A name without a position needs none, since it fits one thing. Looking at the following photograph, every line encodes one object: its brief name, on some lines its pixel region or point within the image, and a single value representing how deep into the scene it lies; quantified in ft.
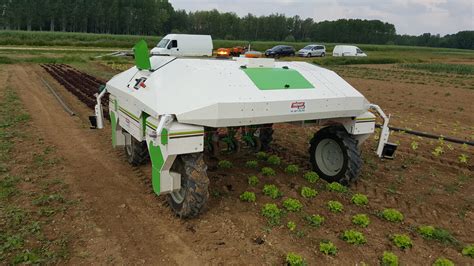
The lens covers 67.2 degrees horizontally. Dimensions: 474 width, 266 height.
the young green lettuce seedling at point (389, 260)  10.68
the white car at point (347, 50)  117.08
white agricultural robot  11.71
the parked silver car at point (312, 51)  110.86
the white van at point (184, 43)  73.51
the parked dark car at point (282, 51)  107.52
